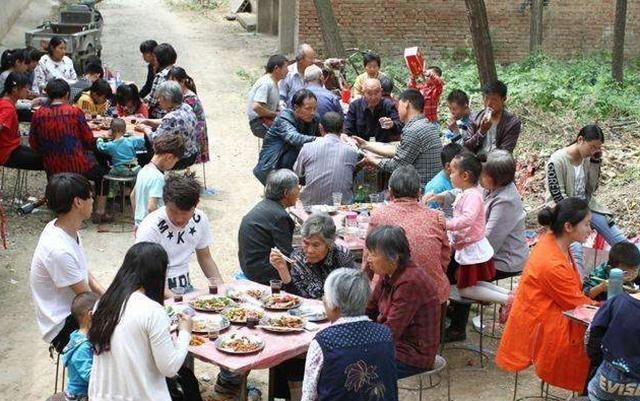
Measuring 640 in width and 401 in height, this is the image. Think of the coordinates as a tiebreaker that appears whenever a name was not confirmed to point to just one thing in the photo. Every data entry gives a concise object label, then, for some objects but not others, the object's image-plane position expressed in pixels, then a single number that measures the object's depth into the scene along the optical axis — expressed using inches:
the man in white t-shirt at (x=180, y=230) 245.6
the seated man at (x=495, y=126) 348.0
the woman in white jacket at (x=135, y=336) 177.5
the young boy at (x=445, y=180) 316.2
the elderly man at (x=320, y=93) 412.8
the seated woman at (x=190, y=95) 425.1
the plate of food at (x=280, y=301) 242.4
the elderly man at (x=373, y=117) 405.4
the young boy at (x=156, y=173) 309.6
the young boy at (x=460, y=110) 385.4
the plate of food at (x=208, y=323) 227.5
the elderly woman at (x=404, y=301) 222.2
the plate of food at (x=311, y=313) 237.0
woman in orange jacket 237.0
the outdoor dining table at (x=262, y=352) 212.5
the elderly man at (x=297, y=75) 459.5
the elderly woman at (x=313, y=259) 247.4
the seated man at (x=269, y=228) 267.6
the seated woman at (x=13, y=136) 403.5
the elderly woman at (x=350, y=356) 182.5
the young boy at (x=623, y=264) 261.7
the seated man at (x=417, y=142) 344.5
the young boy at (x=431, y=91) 463.5
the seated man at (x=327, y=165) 344.2
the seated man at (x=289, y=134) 375.9
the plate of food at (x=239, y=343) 217.0
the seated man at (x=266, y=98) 436.8
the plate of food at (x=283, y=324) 228.7
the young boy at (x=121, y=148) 415.2
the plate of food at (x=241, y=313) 234.1
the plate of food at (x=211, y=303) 239.6
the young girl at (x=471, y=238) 284.5
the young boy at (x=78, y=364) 200.2
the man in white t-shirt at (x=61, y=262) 223.9
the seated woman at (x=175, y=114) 384.8
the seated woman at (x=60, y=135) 392.5
